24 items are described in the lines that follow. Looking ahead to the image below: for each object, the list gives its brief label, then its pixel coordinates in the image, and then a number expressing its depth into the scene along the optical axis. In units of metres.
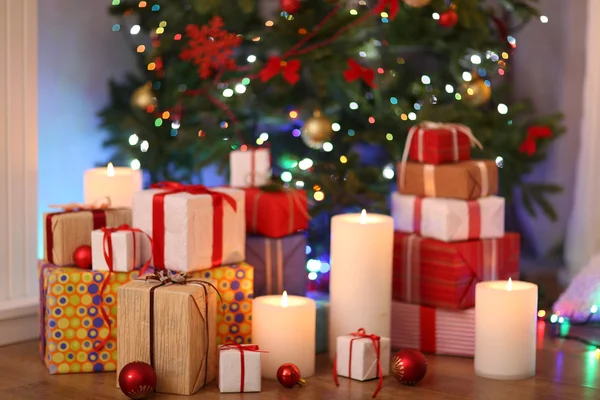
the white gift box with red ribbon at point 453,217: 4.26
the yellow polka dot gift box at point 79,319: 3.91
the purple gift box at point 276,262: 4.29
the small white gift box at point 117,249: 3.90
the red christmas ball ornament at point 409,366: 3.78
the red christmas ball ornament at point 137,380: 3.51
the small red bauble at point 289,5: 4.85
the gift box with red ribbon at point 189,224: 3.87
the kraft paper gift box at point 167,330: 3.60
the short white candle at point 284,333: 3.86
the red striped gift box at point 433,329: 4.27
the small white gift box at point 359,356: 3.86
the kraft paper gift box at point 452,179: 4.26
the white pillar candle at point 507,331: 3.92
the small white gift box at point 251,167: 4.46
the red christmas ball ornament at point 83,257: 3.98
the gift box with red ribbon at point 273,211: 4.28
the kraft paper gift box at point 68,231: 4.02
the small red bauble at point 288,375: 3.73
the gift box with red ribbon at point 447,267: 4.24
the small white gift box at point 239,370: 3.68
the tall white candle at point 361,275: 4.08
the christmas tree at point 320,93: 4.95
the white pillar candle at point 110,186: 4.44
